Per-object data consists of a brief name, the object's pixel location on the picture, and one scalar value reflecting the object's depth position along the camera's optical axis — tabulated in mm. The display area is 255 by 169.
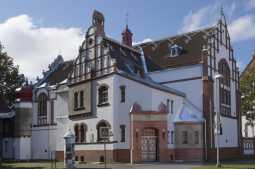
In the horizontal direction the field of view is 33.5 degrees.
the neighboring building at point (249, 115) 54875
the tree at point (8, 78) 58156
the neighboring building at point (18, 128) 55656
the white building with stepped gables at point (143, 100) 41875
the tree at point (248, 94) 54125
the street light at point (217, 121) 35672
